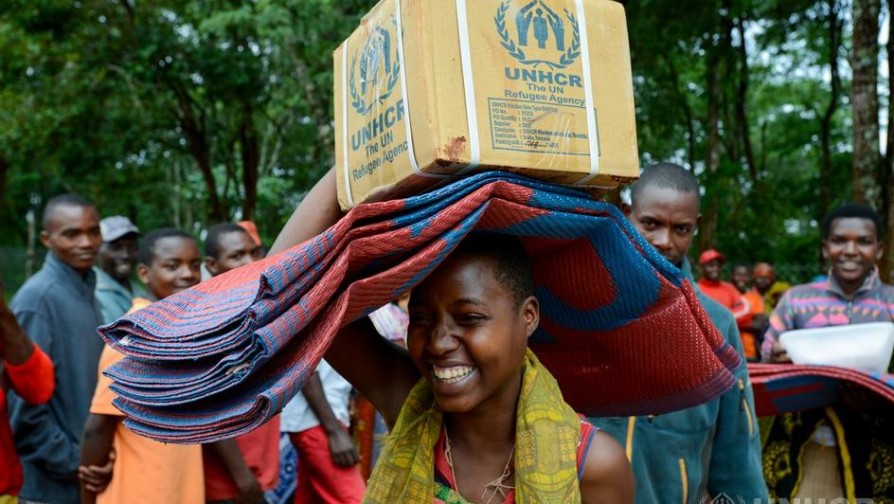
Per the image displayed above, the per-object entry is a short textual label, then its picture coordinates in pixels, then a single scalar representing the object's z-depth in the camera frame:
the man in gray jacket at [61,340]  3.72
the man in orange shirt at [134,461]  3.08
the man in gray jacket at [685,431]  2.69
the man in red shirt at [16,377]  3.35
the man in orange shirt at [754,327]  8.59
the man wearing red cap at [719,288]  8.59
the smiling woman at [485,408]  1.77
